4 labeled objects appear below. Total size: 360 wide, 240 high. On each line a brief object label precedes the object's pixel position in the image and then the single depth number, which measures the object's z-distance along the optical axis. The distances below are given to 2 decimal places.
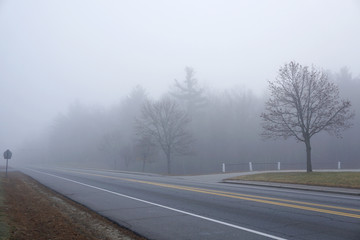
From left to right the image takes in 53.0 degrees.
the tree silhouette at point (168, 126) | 44.84
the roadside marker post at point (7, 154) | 29.47
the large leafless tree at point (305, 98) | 23.34
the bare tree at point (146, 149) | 47.56
